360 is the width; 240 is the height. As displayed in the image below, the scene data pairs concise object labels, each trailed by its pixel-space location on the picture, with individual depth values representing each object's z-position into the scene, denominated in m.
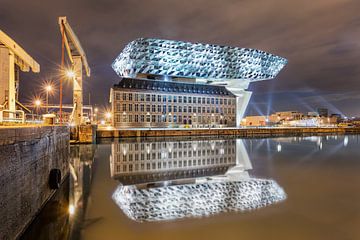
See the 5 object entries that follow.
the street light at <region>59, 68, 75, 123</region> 30.60
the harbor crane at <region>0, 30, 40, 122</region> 17.58
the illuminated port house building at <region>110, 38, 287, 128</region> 71.69
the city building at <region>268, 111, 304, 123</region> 179.36
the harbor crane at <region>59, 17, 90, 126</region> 29.59
